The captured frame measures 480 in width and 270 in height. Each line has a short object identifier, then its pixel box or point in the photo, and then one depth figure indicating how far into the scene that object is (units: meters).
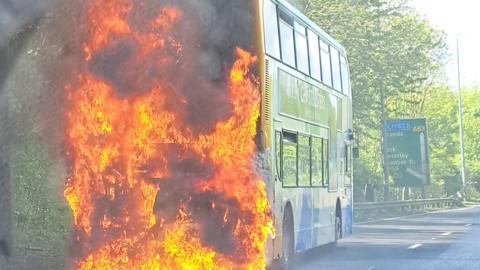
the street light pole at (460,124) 64.50
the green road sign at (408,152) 43.97
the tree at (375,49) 38.33
